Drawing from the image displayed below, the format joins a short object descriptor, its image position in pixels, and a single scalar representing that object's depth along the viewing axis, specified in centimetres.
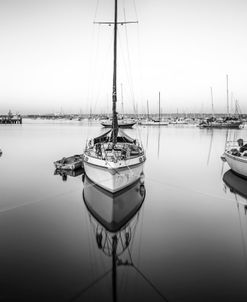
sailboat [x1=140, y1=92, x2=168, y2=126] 11956
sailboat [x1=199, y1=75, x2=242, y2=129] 8669
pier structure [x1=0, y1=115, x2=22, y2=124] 12475
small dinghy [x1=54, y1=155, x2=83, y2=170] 1986
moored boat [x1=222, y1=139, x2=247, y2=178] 1551
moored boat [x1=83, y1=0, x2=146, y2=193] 1168
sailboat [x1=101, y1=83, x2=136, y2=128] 8981
